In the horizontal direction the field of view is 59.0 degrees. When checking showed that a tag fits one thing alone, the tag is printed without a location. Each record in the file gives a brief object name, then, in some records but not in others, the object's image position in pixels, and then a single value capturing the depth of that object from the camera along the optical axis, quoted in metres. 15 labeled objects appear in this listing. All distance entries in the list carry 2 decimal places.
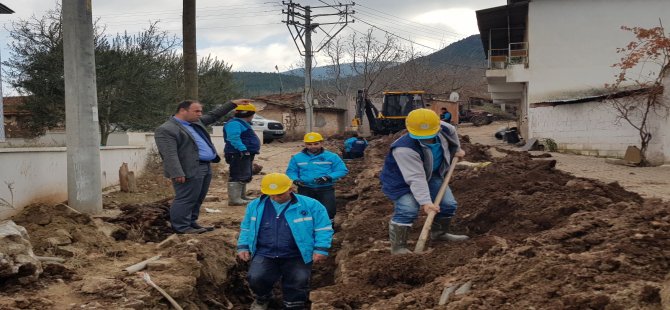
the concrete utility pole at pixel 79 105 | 7.23
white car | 29.41
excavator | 26.66
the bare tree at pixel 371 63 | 49.72
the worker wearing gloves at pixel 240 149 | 8.48
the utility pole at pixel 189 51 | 13.05
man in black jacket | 6.45
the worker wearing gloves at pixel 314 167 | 7.16
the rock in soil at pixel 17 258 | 4.28
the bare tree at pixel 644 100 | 12.59
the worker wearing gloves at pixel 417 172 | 5.12
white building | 21.08
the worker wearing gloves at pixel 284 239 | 4.95
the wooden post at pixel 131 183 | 10.17
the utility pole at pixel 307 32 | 28.78
